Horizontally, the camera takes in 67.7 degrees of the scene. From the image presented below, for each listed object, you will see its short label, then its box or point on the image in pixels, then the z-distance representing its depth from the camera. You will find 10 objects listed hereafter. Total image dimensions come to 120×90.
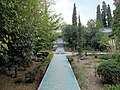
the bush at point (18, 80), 4.61
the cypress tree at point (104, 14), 25.98
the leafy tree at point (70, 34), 18.13
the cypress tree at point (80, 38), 10.55
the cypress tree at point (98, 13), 25.68
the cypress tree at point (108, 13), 25.23
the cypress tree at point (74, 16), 23.03
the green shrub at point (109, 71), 4.29
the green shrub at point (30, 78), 4.62
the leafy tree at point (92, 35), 16.18
